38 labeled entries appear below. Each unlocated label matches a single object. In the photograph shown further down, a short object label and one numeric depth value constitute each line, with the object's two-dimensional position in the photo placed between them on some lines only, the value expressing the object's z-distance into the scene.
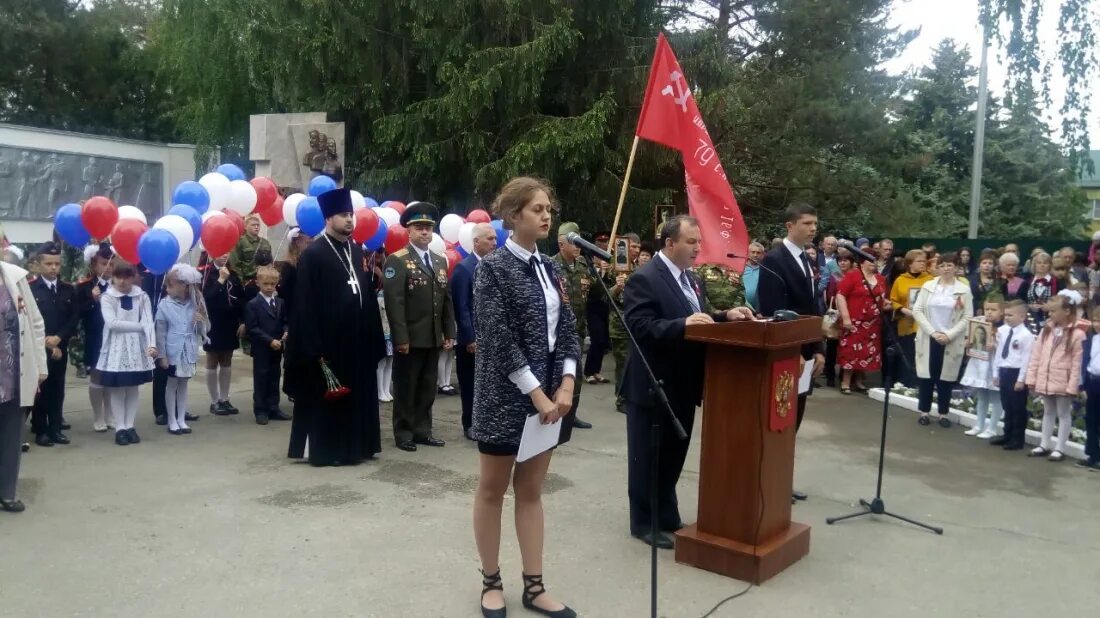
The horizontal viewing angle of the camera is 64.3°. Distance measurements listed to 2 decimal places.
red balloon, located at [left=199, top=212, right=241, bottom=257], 8.56
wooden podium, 4.41
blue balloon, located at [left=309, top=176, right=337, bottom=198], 10.89
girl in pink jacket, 7.35
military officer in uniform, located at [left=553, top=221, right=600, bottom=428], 8.19
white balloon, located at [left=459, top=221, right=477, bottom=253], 10.50
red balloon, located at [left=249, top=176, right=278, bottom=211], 10.42
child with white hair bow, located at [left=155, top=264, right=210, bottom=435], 7.69
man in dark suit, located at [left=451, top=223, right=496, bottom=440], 7.73
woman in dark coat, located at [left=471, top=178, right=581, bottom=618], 3.71
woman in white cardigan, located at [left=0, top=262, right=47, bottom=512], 5.30
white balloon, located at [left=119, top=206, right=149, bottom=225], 8.24
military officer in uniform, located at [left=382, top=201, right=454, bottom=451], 7.23
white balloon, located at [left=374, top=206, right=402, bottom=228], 10.13
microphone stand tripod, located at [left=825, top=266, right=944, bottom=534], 5.48
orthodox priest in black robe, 6.53
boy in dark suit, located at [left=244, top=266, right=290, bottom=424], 8.32
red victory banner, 8.98
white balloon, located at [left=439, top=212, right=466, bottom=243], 11.21
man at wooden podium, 4.78
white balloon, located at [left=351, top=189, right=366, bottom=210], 9.52
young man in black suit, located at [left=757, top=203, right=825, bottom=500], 5.68
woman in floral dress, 10.73
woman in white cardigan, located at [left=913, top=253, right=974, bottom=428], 8.89
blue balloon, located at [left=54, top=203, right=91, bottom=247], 8.70
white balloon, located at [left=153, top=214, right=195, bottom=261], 8.02
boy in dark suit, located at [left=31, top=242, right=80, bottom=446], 7.22
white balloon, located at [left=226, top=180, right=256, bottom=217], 9.83
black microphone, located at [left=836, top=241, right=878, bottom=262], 5.41
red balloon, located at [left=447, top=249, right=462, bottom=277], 10.51
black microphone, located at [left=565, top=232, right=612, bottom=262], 3.69
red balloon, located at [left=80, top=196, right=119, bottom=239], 8.44
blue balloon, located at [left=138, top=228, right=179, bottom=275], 7.53
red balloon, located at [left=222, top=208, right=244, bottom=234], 8.85
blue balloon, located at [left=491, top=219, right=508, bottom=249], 10.98
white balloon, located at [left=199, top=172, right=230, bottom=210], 9.62
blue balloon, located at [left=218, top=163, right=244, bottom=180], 10.50
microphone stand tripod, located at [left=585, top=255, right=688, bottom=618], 3.43
